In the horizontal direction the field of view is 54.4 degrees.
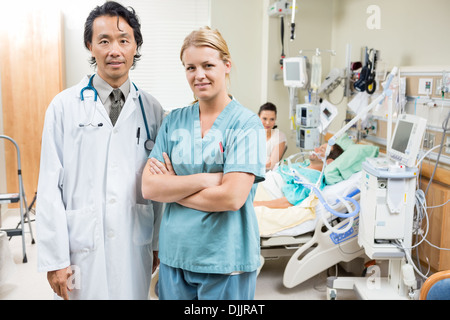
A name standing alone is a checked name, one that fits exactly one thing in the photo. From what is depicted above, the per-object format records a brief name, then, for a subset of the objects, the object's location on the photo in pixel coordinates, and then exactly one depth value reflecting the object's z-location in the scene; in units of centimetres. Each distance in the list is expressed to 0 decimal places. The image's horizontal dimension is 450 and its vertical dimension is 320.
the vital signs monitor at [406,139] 217
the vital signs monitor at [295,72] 366
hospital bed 249
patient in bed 278
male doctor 123
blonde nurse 114
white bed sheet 250
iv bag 359
